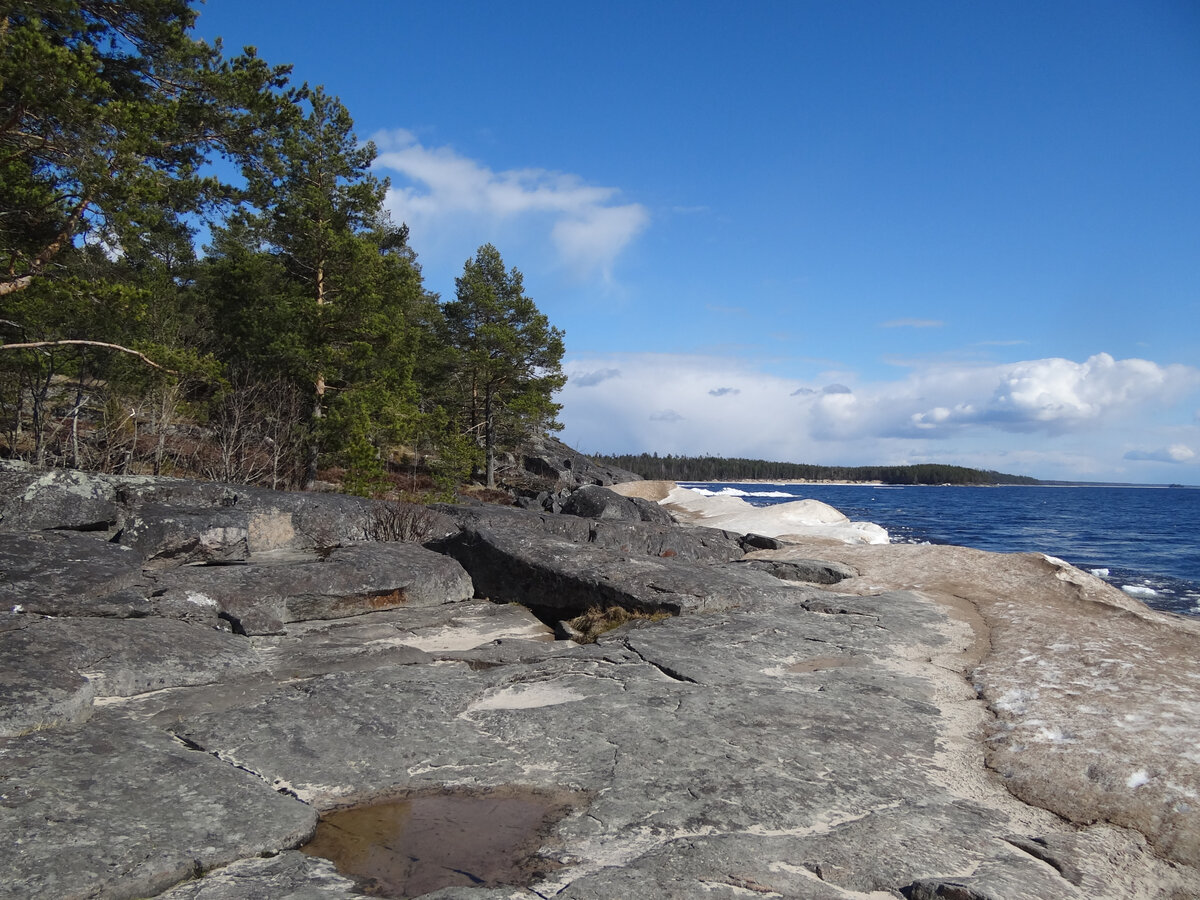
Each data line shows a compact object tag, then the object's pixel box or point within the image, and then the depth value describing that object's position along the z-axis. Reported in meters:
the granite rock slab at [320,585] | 8.66
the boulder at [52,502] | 9.77
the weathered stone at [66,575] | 7.31
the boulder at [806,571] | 12.95
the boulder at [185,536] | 10.28
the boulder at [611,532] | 14.39
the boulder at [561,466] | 44.97
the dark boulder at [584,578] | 9.94
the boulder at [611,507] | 24.52
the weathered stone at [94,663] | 4.85
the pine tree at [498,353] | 31.48
